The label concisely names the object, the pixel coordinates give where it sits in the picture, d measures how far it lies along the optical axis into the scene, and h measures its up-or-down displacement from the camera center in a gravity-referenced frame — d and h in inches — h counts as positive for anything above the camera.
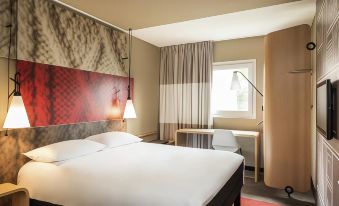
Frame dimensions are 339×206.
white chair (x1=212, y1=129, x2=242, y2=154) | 137.6 -21.1
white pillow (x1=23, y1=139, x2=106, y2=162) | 83.7 -17.7
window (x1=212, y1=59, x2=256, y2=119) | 158.6 +9.7
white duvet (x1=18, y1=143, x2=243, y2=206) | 58.0 -21.4
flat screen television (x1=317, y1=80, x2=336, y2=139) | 62.5 -0.4
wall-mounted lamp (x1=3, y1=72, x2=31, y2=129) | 77.2 -3.5
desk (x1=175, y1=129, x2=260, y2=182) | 135.3 -17.9
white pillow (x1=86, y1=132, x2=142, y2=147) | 110.7 -16.7
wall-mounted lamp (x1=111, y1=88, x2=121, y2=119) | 133.4 -1.6
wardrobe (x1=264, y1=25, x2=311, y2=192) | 109.7 -1.3
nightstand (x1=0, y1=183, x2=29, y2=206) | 69.9 -27.8
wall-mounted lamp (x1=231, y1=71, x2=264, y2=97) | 152.2 +15.4
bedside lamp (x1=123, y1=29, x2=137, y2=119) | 130.8 -2.7
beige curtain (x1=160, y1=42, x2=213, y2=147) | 168.6 +13.6
